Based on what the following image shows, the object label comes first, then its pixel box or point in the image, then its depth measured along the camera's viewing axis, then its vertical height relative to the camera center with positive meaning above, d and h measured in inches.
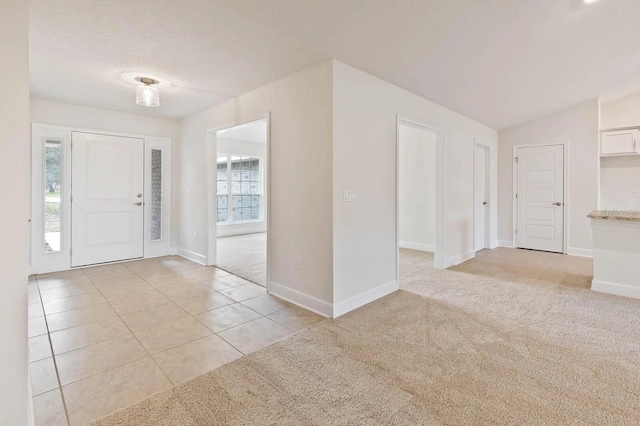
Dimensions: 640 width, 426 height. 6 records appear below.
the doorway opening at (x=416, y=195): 238.5 +13.9
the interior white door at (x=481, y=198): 244.8 +11.6
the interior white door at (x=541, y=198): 236.4 +11.9
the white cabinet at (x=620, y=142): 212.1 +48.9
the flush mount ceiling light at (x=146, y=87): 139.2 +58.8
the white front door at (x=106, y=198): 190.2 +8.6
